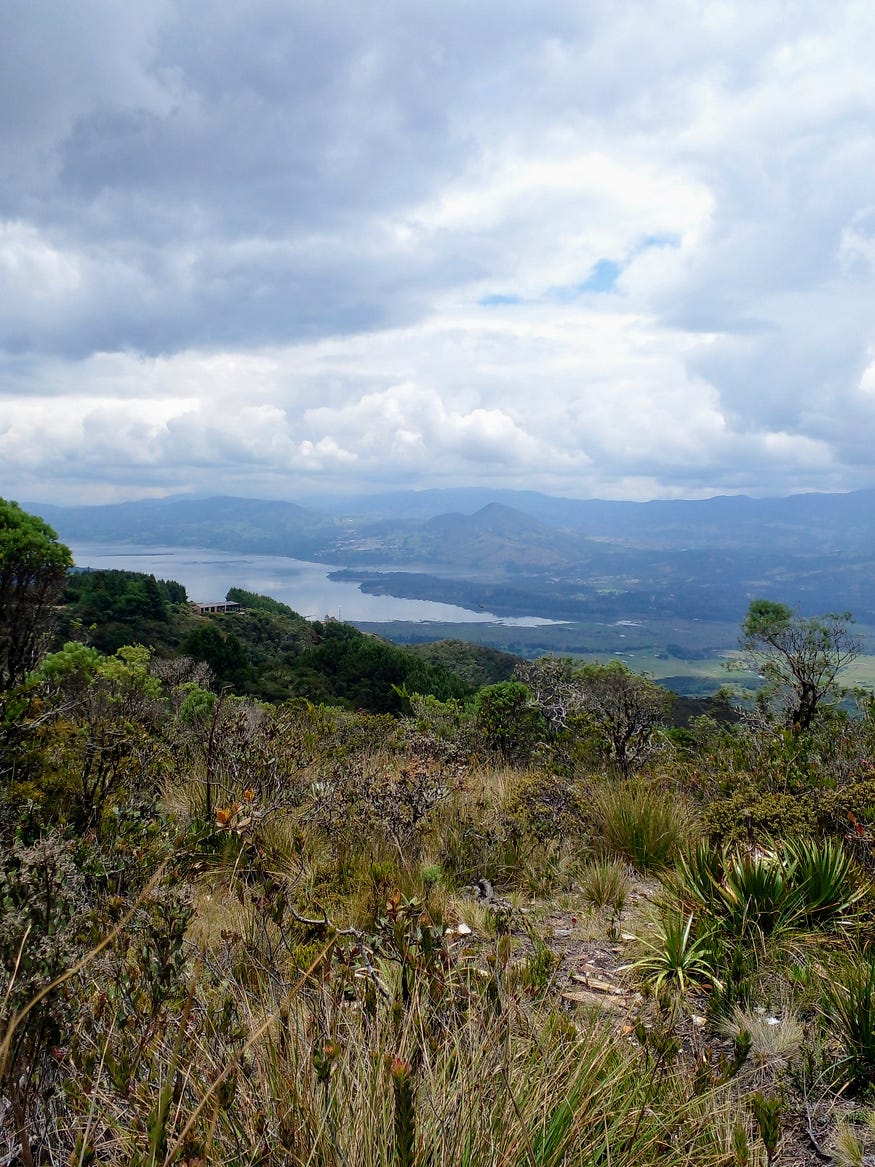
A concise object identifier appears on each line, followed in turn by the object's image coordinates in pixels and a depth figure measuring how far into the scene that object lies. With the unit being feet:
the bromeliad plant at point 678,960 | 10.87
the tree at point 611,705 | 30.09
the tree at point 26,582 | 27.86
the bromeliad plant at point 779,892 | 12.35
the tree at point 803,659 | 43.27
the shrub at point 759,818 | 15.47
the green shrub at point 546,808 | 18.19
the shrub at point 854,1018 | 8.77
